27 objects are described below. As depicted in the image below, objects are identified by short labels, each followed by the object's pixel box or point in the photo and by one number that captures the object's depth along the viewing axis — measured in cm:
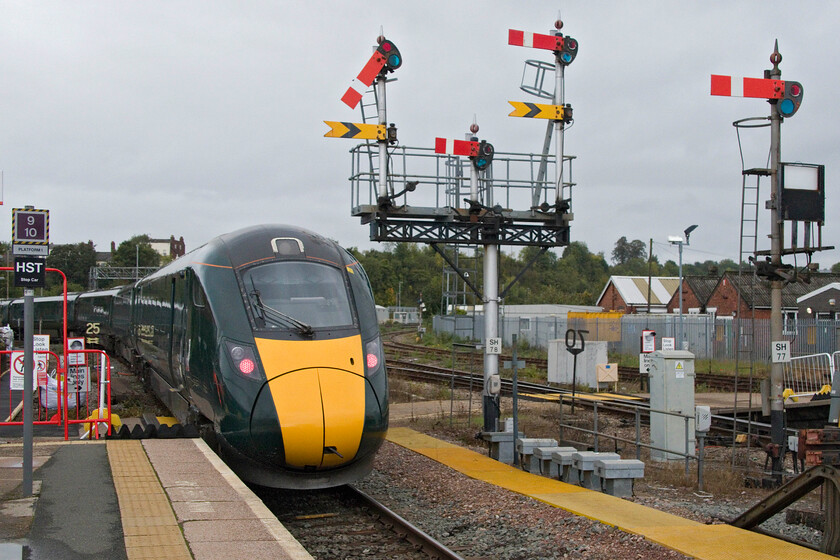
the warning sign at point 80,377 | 1803
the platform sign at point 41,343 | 1848
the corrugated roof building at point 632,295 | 6886
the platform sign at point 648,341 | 2470
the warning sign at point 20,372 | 1609
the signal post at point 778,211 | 1212
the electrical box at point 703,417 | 1272
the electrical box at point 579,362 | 2667
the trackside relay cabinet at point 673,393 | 1405
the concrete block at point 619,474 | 1066
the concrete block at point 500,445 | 1349
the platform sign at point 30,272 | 785
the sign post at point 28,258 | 788
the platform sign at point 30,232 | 790
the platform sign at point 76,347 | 1688
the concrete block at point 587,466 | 1107
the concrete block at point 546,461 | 1202
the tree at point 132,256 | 9862
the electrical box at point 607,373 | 2388
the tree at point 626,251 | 16900
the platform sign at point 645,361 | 1505
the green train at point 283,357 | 866
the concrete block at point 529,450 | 1257
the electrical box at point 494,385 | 1461
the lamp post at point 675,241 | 3219
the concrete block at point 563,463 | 1152
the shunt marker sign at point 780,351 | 1190
